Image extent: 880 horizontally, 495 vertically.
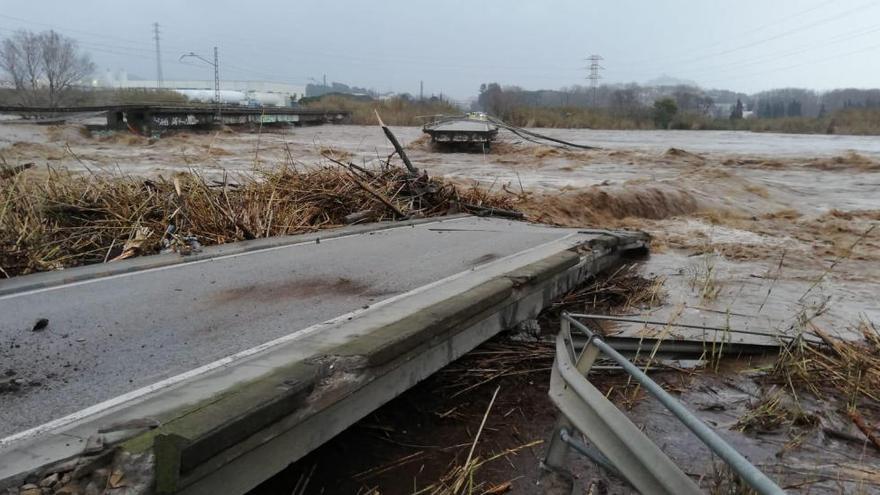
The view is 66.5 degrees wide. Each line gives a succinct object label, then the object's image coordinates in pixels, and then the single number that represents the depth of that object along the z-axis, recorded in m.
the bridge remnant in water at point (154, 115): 30.39
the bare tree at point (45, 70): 57.44
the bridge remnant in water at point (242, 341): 2.21
